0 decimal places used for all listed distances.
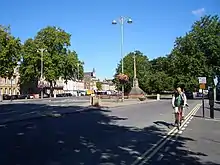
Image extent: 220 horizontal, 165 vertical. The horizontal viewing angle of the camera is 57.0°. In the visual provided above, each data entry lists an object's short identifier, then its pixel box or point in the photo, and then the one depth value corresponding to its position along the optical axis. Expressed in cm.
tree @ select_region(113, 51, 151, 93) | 5957
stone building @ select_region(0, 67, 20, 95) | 5422
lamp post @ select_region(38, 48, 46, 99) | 4739
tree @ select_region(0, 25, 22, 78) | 4117
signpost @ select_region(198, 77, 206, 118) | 1352
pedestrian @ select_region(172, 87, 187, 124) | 895
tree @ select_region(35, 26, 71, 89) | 4954
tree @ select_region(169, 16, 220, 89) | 3694
